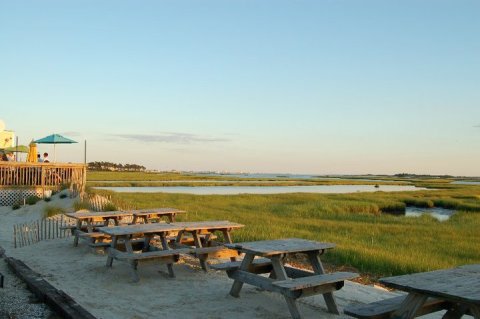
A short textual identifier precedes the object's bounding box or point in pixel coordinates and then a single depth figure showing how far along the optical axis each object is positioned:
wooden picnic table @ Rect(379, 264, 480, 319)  4.02
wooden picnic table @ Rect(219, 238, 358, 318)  5.73
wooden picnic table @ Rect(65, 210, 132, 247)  11.03
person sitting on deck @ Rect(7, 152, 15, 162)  25.12
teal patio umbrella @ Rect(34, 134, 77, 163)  23.62
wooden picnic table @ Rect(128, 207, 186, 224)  11.56
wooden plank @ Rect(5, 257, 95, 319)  5.84
